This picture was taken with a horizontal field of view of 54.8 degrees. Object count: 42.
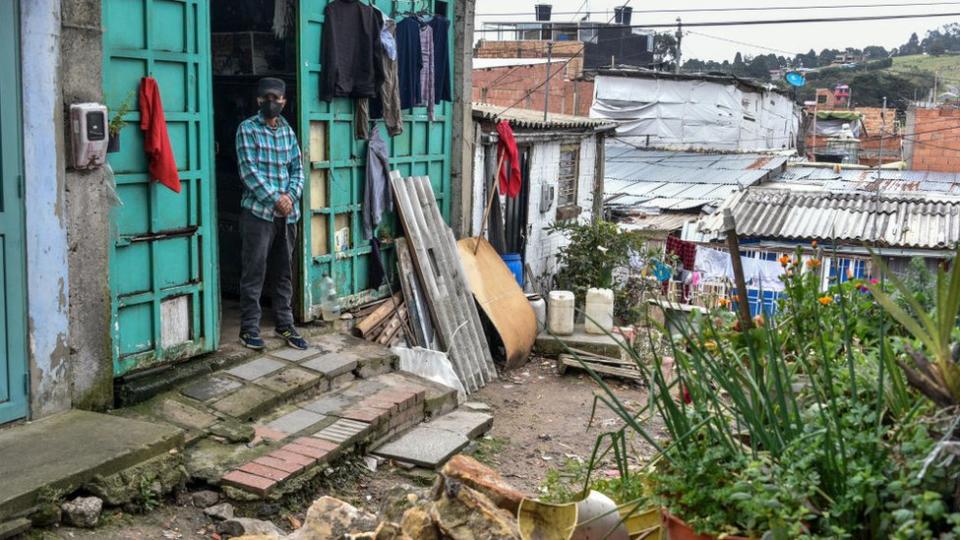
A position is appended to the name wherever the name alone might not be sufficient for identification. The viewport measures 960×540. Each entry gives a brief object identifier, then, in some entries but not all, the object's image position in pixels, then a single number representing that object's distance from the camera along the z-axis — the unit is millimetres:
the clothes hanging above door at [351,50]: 8336
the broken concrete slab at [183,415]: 6109
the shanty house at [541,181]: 11242
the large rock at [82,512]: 4801
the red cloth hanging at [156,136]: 6234
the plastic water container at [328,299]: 8672
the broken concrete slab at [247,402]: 6375
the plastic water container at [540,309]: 11094
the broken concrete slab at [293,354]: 7483
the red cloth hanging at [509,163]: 11062
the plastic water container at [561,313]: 10836
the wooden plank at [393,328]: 8923
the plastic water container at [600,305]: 11148
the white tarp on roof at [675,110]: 28531
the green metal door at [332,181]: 8242
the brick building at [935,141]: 30547
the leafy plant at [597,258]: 12086
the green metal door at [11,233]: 5332
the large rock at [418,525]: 3555
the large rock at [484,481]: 3742
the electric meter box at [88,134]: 5668
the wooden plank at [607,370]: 10012
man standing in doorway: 7191
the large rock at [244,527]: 5164
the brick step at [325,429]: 5641
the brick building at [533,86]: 28922
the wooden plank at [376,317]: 8836
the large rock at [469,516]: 3429
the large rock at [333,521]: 4098
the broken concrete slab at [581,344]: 10594
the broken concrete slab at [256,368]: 6938
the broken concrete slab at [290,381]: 6898
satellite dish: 30905
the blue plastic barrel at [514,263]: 11500
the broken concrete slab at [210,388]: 6488
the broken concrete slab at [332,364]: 7465
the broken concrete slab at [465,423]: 7551
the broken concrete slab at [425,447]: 6742
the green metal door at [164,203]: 6180
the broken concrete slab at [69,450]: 4703
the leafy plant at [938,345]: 2592
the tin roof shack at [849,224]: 14453
